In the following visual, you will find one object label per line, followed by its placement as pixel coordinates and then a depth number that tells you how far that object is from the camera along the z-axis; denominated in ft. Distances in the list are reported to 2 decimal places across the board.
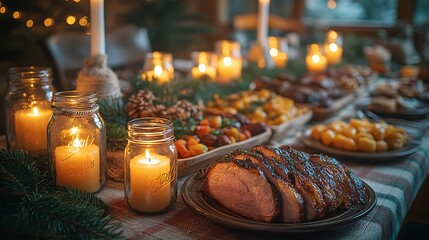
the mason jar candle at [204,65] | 8.17
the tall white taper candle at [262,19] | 9.52
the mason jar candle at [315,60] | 9.79
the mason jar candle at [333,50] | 11.43
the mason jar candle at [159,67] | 7.21
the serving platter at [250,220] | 3.17
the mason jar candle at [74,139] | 3.74
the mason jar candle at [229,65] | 8.37
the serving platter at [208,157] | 4.21
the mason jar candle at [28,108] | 4.39
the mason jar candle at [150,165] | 3.53
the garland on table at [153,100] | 4.34
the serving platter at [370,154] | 4.99
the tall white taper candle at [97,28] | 4.94
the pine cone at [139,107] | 4.73
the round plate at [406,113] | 7.04
